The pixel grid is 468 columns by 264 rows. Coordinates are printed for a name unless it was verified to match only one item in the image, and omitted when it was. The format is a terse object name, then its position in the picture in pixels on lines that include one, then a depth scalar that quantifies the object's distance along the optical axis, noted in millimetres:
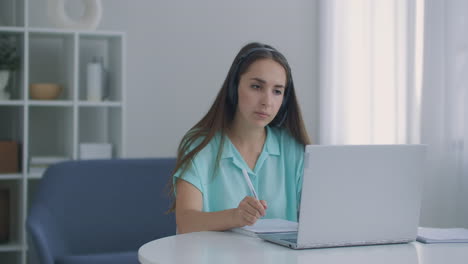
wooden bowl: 3369
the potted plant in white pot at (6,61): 3277
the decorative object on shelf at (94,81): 3434
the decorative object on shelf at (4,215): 3326
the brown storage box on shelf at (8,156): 3293
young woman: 1915
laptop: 1408
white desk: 1348
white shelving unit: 3296
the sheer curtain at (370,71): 3064
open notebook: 1615
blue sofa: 2812
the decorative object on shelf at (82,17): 3377
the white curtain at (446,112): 2697
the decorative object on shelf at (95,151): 3398
